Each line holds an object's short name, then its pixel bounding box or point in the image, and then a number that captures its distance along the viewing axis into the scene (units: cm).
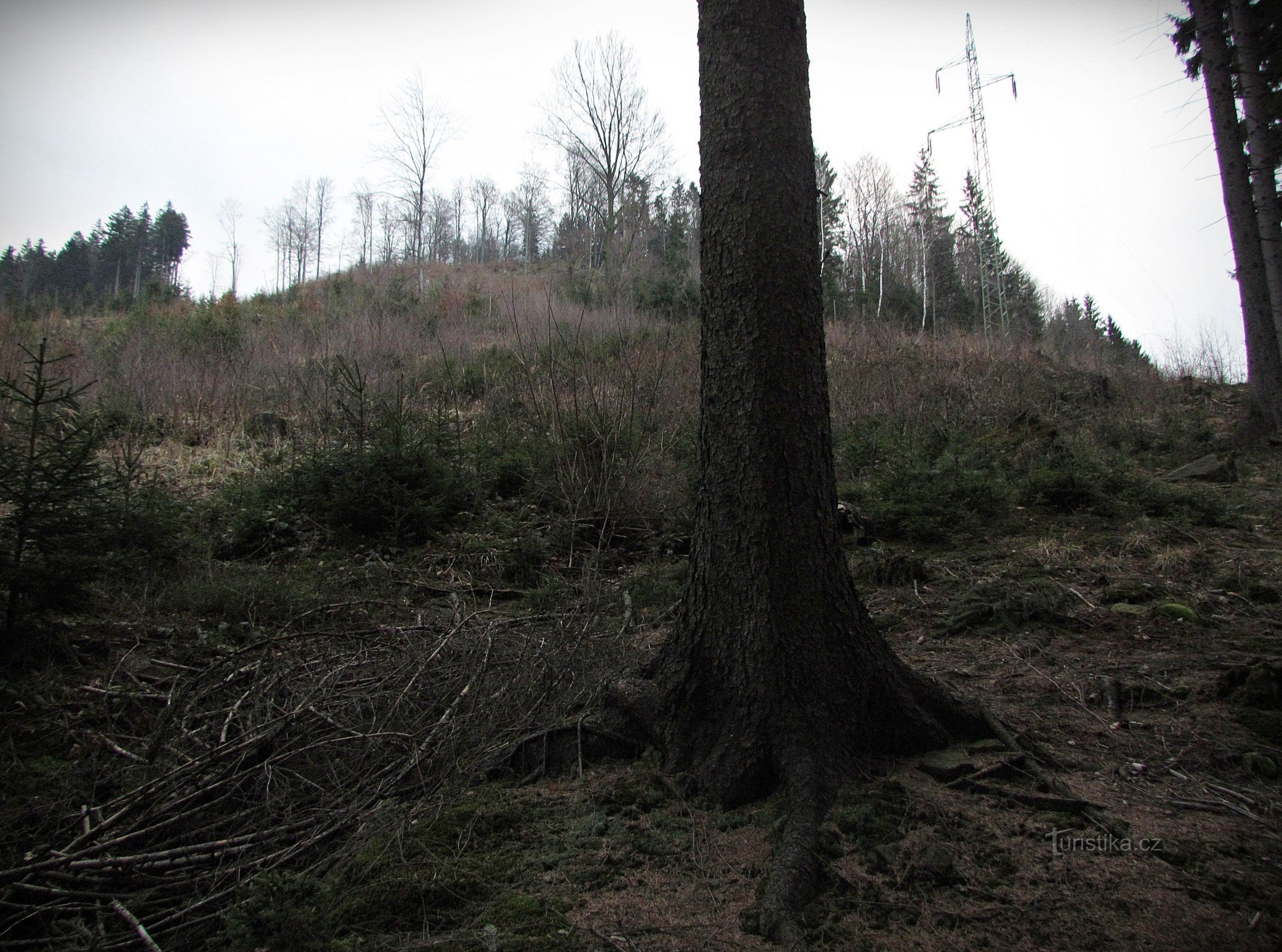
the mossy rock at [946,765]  221
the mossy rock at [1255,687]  250
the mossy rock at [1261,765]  214
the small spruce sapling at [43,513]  323
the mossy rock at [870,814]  193
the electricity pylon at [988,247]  2633
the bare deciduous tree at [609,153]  2678
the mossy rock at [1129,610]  363
